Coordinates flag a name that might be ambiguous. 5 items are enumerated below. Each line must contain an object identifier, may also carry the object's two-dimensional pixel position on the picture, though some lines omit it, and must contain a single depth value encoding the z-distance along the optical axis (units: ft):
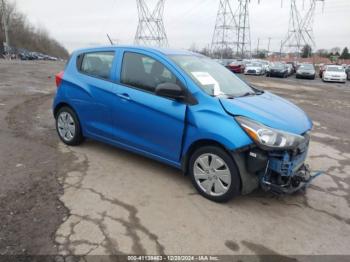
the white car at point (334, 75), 94.17
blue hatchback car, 12.29
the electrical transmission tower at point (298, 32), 174.80
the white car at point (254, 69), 113.91
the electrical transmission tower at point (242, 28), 171.14
